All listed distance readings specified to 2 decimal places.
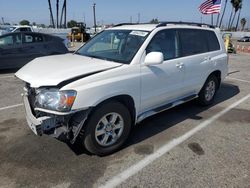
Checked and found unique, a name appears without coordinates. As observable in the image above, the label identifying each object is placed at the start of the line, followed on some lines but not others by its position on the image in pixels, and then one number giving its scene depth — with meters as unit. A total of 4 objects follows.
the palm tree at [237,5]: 47.51
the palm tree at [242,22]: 66.39
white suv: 2.22
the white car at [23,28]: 14.90
